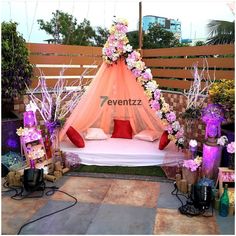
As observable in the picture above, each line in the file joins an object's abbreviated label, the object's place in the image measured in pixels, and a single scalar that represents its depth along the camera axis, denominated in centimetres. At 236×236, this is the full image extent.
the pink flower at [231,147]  332
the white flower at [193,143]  390
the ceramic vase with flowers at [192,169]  369
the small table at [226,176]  337
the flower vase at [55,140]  449
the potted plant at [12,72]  415
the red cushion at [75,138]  468
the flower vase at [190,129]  492
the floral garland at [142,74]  437
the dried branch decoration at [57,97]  449
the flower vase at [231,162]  343
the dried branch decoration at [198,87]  425
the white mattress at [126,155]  447
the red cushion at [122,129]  528
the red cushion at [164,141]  454
